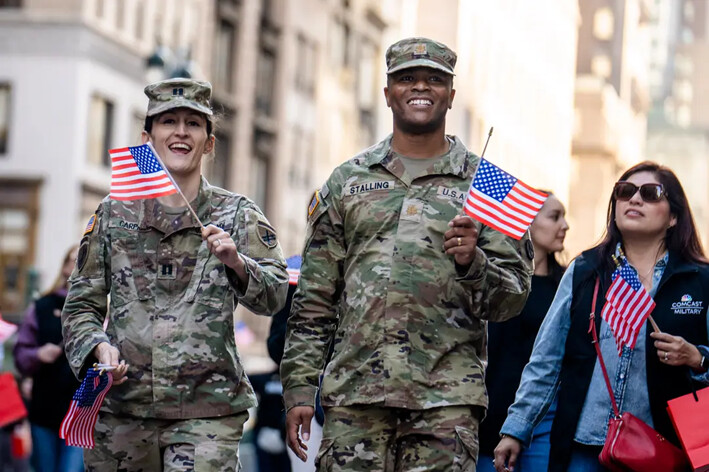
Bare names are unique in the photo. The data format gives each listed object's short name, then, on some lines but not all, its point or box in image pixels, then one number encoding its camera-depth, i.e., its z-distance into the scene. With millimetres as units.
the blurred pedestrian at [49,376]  19775
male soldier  11721
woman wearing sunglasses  12851
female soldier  12182
